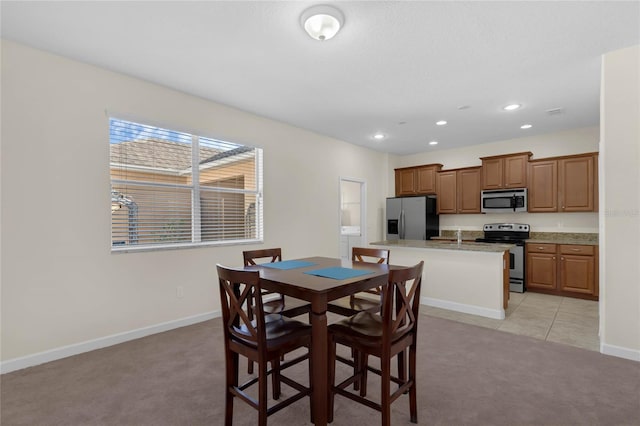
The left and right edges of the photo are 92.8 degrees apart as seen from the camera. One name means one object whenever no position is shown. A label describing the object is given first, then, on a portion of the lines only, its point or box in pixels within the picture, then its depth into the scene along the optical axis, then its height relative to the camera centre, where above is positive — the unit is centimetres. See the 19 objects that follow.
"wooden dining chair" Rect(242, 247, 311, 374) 227 -76
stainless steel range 501 -56
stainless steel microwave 521 +13
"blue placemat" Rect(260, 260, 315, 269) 242 -45
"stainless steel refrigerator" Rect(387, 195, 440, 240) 594 -19
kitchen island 375 -86
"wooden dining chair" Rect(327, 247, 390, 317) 232 -76
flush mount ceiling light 207 +133
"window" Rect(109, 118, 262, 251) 310 +25
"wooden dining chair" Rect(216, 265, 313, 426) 160 -74
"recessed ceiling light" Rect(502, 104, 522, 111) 386 +130
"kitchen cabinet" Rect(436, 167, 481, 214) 579 +35
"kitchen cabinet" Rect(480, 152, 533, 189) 524 +66
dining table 163 -46
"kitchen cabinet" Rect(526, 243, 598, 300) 448 -96
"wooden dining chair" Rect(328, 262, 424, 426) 163 -75
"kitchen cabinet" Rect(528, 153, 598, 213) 468 +38
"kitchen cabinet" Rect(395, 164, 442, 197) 632 +62
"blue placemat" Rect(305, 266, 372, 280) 202 -44
